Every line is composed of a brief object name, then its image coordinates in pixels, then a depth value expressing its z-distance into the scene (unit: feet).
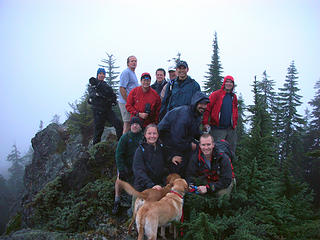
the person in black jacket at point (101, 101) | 21.93
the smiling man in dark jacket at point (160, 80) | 23.41
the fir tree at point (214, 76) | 62.34
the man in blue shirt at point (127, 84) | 21.33
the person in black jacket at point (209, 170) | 12.85
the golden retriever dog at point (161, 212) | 9.62
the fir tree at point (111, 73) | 75.82
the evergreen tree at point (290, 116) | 73.67
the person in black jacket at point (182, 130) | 14.10
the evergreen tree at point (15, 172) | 161.47
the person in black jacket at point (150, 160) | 13.41
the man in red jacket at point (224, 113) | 19.63
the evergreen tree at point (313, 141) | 68.80
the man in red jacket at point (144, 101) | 18.17
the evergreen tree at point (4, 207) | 126.70
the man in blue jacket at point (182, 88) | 16.69
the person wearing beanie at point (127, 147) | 15.40
